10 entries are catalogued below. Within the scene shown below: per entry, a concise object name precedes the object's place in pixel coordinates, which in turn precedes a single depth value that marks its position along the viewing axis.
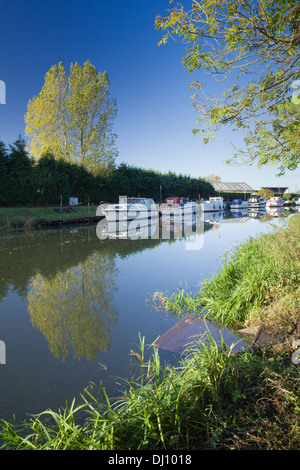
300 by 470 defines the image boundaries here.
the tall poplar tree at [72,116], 26.30
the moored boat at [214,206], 33.25
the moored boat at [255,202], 43.38
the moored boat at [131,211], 19.48
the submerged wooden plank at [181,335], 3.62
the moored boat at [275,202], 42.53
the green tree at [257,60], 3.59
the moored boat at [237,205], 40.19
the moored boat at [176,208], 25.42
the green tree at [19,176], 19.91
